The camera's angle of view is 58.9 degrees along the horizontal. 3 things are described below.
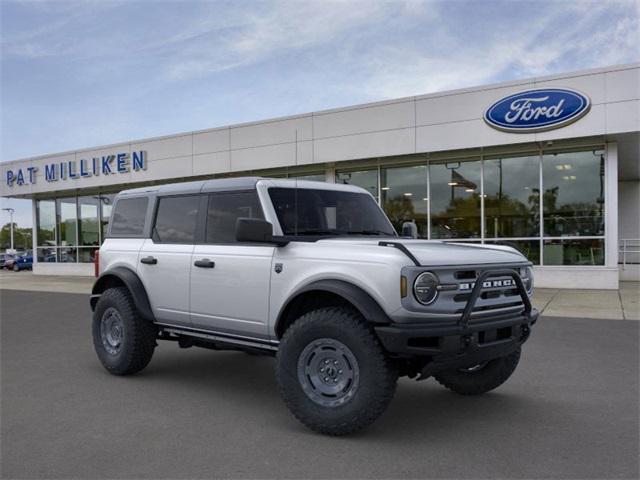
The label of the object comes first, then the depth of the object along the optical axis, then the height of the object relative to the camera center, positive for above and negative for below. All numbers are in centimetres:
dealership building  1428 +203
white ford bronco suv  394 -54
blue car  3612 -189
